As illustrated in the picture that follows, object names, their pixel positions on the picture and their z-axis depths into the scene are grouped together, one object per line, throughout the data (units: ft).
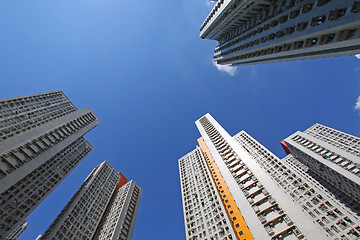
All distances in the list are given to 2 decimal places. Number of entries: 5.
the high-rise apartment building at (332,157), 176.35
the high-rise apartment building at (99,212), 172.65
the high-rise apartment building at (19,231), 287.09
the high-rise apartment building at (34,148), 104.42
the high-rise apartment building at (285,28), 52.34
